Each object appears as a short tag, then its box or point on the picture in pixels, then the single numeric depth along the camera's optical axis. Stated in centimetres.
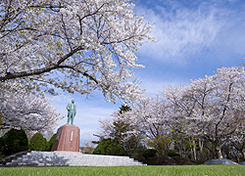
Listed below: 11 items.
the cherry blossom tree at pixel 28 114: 1302
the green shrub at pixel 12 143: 1297
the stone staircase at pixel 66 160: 966
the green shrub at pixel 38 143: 1471
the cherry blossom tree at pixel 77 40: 553
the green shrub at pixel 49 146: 1526
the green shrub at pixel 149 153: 1476
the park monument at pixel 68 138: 1202
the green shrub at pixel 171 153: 1641
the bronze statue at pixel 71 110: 1361
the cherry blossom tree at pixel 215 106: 1155
